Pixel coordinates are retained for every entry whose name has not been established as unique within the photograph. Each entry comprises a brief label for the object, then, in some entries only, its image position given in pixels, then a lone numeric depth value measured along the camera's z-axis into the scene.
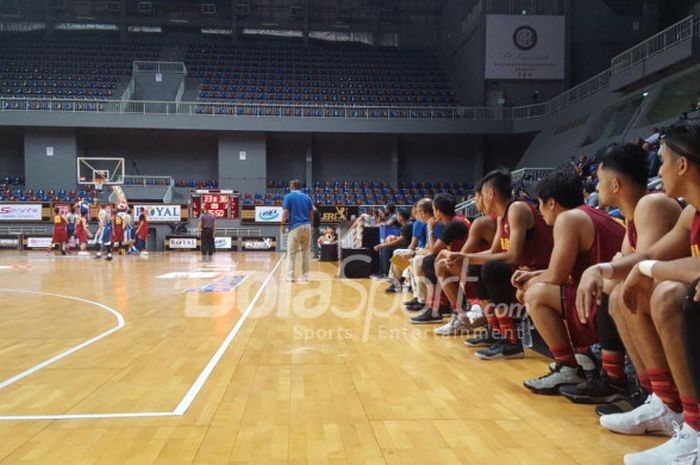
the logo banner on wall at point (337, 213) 21.66
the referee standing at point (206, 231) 15.55
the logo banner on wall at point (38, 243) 21.23
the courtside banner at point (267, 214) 22.00
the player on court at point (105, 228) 16.42
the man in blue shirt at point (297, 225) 9.09
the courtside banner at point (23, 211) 21.27
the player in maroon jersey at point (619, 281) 2.21
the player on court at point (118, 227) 17.69
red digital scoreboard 21.81
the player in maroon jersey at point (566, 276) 2.81
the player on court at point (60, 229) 17.44
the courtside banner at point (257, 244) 21.98
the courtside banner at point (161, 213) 21.66
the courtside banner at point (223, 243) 21.63
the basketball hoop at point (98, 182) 22.16
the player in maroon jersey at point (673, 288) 1.86
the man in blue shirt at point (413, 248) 6.53
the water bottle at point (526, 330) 3.95
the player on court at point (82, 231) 18.52
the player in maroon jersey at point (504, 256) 3.54
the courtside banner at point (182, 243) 21.41
